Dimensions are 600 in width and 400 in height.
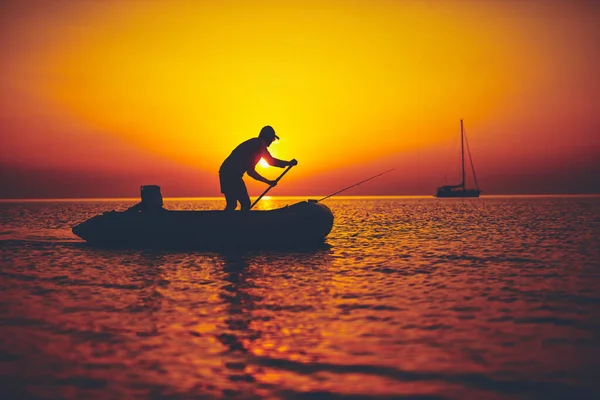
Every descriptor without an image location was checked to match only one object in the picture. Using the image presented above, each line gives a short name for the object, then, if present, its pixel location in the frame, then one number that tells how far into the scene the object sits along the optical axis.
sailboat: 117.19
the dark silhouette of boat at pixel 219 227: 16.75
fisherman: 16.69
